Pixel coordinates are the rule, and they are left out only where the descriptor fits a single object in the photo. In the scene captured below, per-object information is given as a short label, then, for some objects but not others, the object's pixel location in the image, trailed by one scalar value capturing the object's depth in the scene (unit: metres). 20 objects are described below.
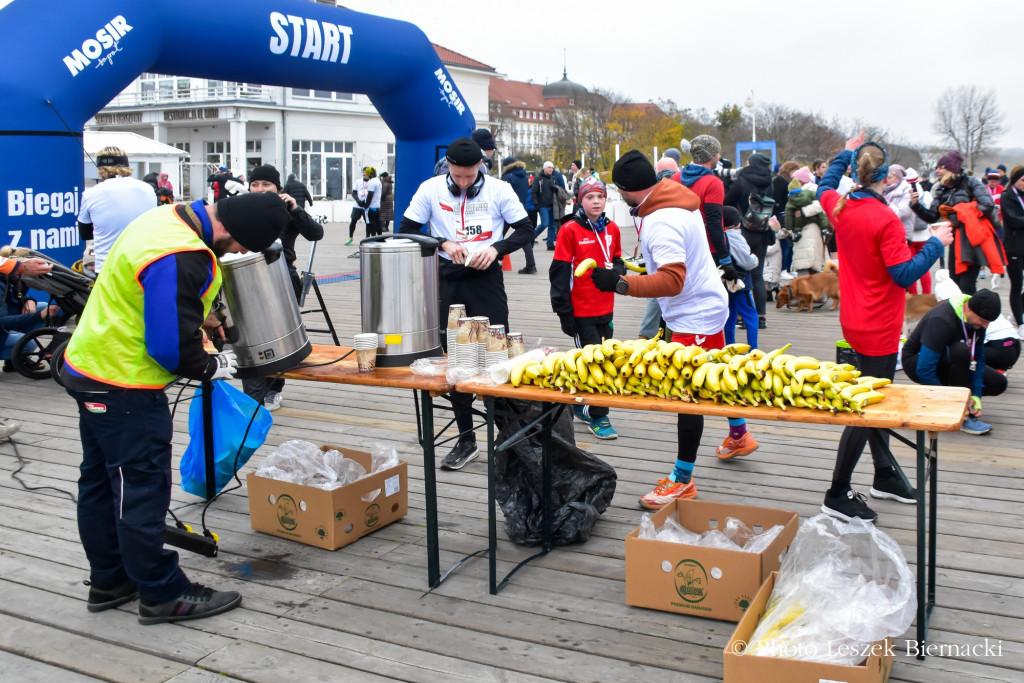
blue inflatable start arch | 6.58
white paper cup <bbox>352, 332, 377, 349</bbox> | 3.59
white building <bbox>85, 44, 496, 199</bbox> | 40.81
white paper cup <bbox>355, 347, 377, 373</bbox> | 3.61
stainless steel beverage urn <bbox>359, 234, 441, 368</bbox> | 3.75
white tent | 17.72
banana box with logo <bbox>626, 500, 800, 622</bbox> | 3.16
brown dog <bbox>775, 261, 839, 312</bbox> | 10.95
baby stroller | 6.20
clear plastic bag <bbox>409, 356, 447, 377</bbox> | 3.59
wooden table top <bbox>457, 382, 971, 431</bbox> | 2.73
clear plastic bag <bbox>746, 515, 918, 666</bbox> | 2.64
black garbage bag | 3.95
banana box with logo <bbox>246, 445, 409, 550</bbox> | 3.94
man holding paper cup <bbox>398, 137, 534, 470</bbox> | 4.77
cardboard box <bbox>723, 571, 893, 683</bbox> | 2.47
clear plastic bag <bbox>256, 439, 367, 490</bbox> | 4.18
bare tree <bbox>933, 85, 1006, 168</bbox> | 50.44
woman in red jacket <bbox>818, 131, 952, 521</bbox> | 3.90
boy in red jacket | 5.49
